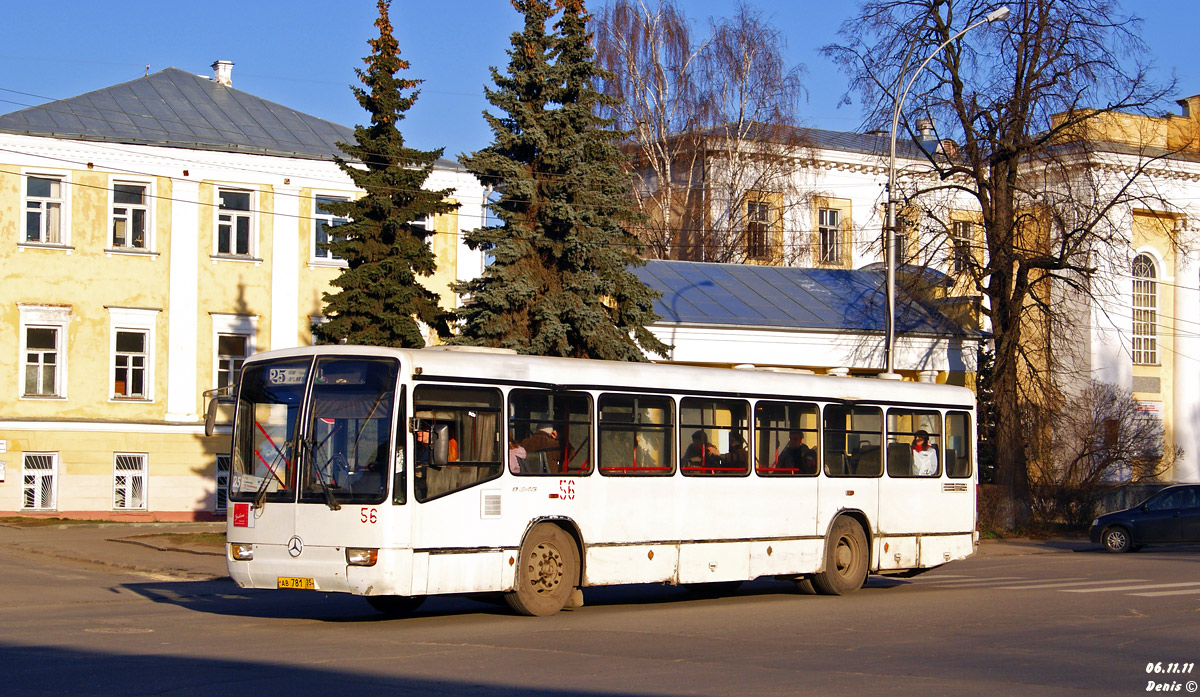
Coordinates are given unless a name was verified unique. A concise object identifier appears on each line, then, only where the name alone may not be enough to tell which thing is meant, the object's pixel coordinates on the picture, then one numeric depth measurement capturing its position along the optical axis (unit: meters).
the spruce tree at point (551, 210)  25.62
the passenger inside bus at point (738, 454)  15.85
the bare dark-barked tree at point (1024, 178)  32.41
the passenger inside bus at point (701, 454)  15.40
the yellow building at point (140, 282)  34.66
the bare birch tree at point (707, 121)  47.72
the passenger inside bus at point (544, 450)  13.69
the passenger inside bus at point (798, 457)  16.47
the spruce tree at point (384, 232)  26.80
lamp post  26.62
